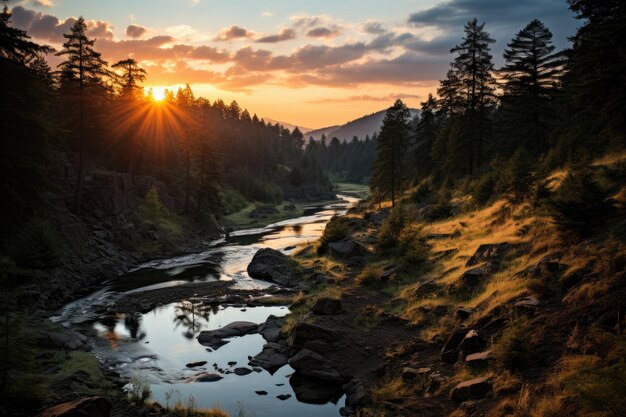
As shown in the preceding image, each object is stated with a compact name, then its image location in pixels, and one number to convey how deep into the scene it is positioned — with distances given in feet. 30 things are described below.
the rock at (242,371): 56.70
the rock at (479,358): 42.34
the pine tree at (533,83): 127.65
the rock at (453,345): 47.42
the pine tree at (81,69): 118.93
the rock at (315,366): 53.62
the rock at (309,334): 61.36
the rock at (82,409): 35.65
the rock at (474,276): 62.46
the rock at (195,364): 59.47
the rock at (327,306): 70.59
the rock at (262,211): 248.56
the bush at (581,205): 50.47
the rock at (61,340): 59.62
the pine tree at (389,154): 178.19
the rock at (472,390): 38.37
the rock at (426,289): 68.18
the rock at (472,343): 45.83
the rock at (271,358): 58.59
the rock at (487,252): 65.62
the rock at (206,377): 55.06
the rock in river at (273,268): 107.55
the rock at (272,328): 68.33
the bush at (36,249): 83.76
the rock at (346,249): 110.41
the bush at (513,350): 38.50
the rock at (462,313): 53.57
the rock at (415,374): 46.53
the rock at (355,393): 47.02
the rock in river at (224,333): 67.77
